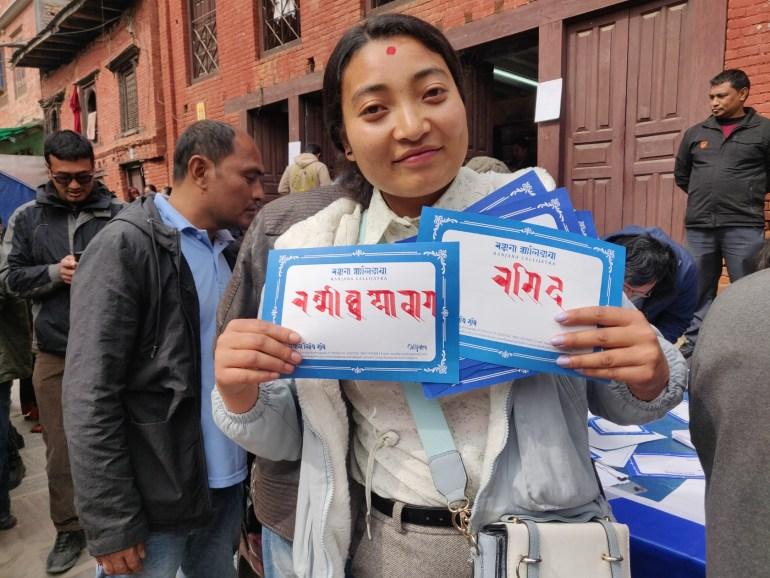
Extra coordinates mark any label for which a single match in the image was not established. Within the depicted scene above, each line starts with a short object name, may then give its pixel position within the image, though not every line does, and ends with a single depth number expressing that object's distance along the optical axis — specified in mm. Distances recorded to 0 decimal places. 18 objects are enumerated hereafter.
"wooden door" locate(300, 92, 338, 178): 7609
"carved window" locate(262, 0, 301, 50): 7773
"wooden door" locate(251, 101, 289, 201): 8656
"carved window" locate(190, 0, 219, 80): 9377
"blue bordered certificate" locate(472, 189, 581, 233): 888
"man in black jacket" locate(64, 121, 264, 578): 1371
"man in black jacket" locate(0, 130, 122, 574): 2510
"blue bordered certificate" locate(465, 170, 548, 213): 904
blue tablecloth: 1168
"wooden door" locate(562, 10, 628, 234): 4719
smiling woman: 851
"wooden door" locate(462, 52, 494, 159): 6049
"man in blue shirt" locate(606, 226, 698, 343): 2367
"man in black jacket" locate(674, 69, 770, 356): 3812
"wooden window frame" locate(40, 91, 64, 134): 14934
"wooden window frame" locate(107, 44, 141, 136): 11211
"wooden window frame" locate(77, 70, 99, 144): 13188
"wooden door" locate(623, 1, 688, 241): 4328
